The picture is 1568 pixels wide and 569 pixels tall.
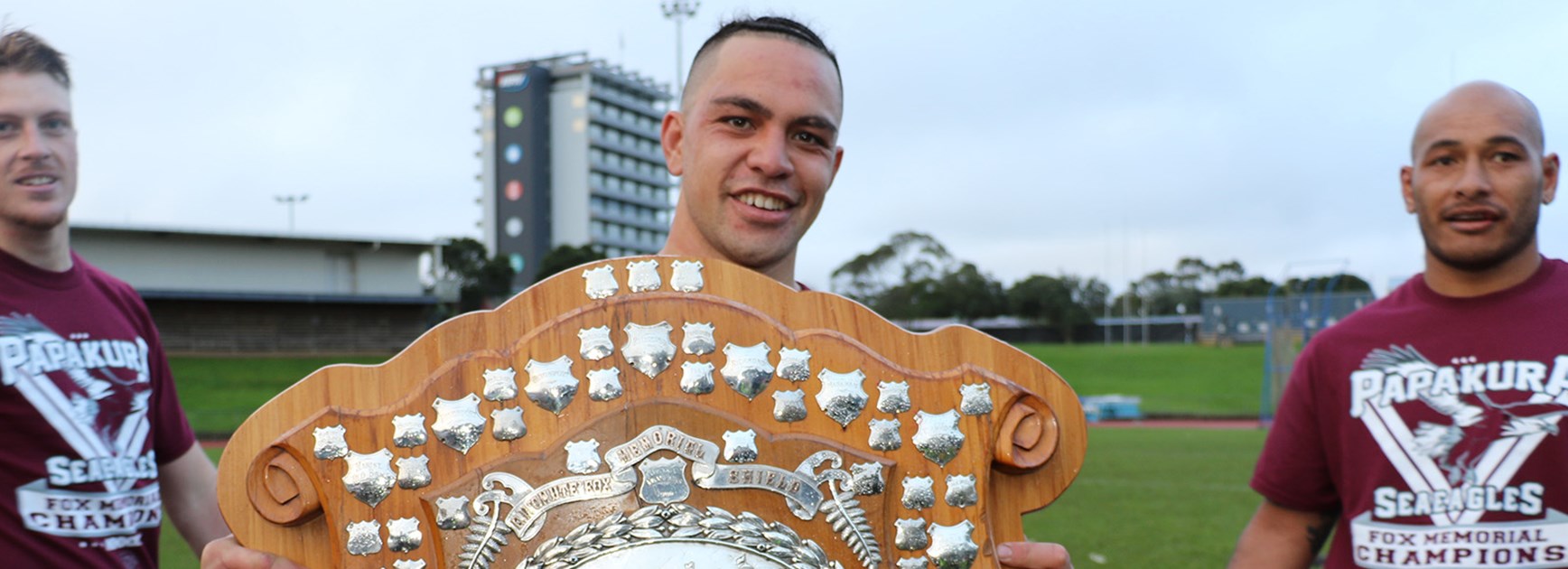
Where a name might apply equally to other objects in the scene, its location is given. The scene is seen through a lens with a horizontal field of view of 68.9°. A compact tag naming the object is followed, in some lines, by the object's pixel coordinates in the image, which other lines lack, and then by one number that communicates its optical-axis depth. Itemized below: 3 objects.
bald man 2.53
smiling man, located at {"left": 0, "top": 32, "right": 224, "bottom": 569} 2.50
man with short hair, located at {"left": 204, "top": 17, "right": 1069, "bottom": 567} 2.00
